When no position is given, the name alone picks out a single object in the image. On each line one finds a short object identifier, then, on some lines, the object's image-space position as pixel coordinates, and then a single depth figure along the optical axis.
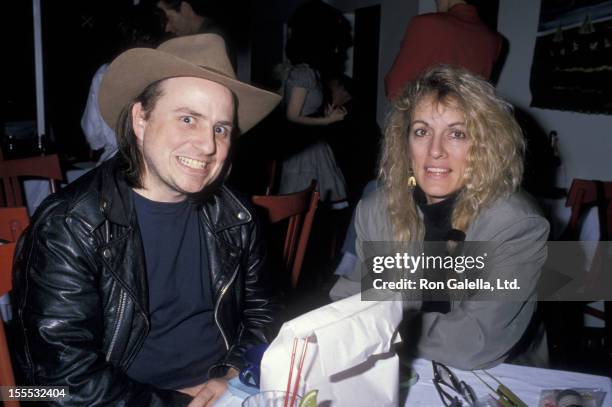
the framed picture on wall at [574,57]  3.37
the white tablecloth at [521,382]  1.00
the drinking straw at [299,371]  0.77
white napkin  0.78
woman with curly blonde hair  1.34
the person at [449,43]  2.63
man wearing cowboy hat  1.17
